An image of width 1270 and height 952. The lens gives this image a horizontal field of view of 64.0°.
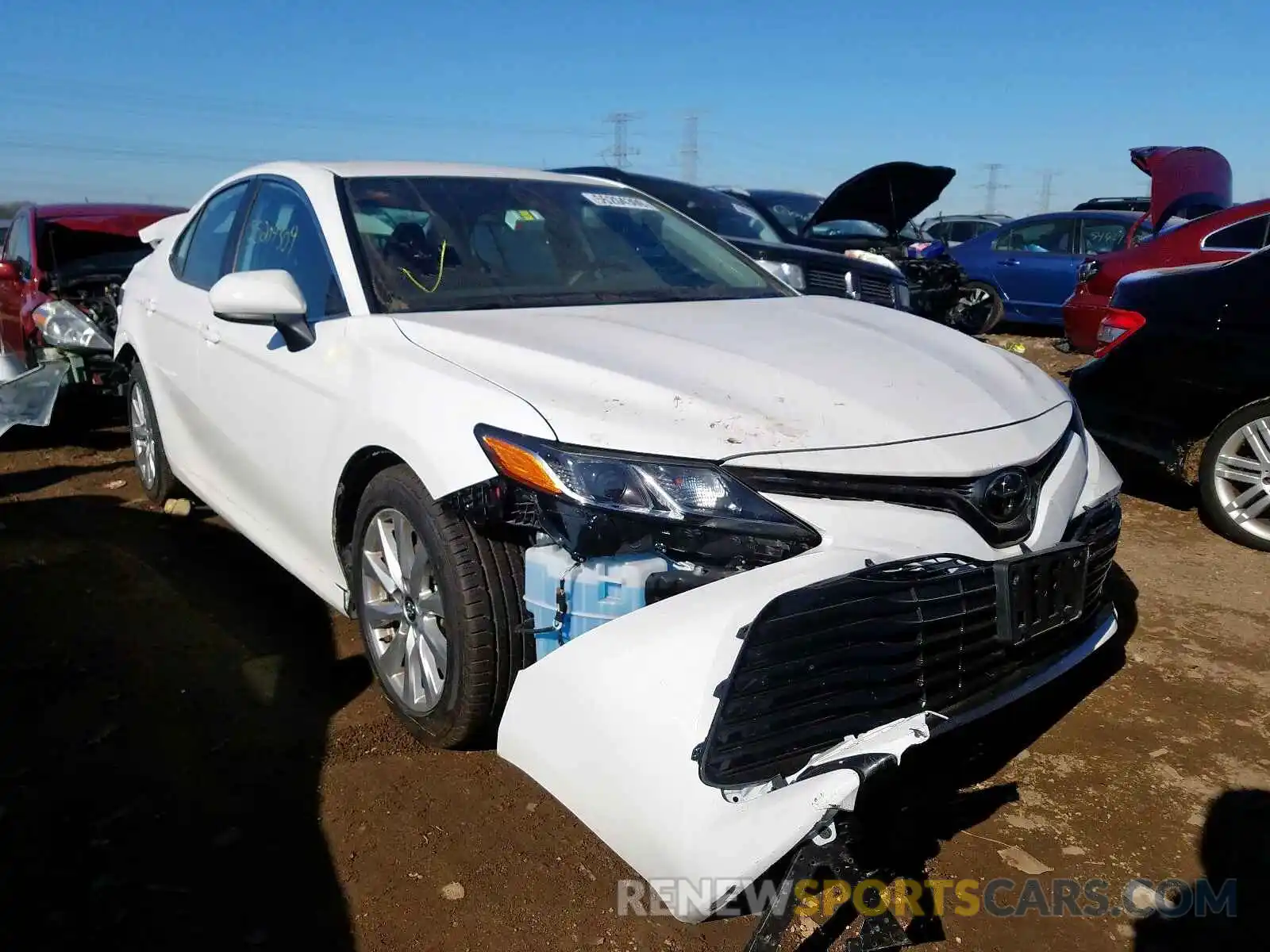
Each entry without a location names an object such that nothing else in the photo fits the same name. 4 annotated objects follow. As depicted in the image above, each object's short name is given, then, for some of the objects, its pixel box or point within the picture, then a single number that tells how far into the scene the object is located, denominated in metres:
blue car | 11.41
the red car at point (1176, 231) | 7.05
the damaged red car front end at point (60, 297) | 5.93
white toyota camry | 1.91
